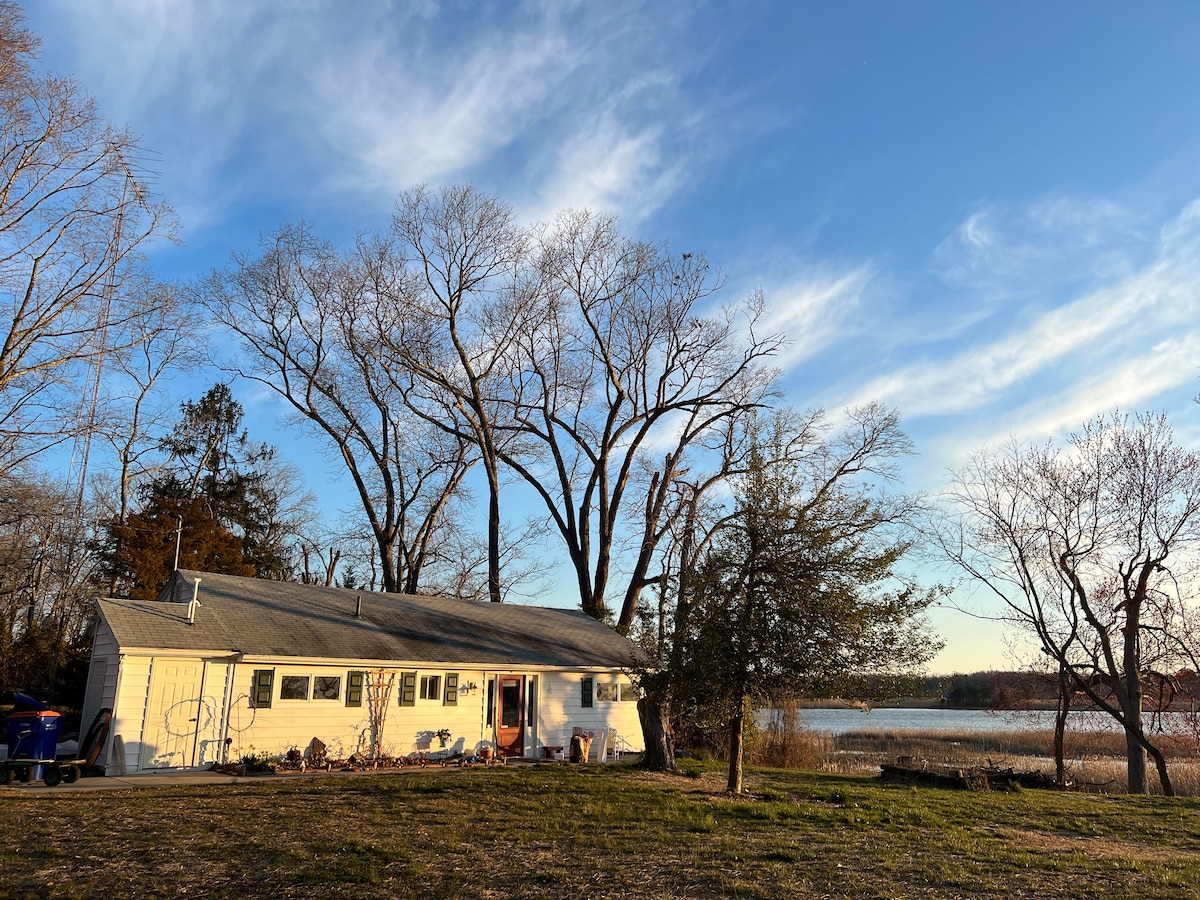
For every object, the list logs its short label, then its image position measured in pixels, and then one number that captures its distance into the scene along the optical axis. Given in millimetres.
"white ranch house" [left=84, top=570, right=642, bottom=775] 15047
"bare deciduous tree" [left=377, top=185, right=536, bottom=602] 28406
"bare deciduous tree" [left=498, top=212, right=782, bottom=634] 27828
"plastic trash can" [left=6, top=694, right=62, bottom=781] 13305
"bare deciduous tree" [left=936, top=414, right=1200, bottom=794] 22219
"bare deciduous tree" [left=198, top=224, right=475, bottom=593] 30109
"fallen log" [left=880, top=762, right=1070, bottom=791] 17609
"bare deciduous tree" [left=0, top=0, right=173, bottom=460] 15203
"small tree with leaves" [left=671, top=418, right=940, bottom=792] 13484
